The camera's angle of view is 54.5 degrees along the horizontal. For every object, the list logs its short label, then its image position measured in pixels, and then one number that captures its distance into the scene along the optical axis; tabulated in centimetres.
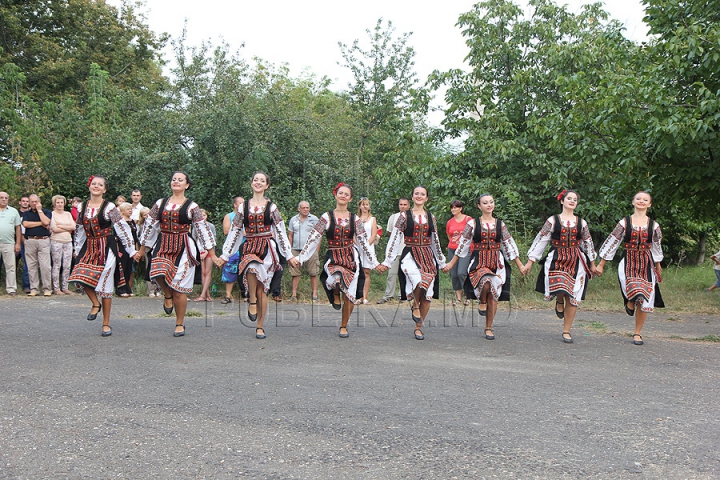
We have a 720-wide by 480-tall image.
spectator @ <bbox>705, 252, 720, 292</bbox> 1464
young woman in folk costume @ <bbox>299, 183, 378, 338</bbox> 875
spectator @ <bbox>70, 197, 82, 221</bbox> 1366
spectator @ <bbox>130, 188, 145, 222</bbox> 1298
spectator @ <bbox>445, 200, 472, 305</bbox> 1255
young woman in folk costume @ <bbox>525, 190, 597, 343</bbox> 873
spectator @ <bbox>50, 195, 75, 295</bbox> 1315
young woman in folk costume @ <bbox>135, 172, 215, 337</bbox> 841
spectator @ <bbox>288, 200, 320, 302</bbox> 1289
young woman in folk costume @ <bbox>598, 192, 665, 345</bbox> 867
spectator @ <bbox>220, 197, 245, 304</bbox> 1239
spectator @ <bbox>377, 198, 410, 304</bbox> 1312
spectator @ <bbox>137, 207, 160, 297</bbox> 1295
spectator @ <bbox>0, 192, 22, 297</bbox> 1294
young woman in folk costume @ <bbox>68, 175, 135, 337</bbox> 848
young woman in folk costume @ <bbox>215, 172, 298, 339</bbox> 853
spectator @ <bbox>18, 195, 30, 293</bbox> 1328
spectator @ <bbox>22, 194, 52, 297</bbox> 1309
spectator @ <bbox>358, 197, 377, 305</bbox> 1252
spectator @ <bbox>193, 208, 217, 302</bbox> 1176
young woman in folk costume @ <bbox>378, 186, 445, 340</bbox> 888
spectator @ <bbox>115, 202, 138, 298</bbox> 870
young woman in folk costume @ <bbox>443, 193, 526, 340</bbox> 890
